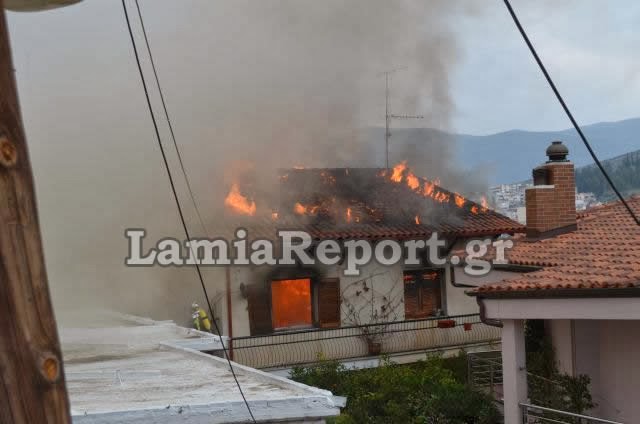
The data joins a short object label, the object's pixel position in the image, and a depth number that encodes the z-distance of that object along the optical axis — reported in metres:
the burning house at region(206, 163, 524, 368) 16.64
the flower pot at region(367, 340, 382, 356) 17.19
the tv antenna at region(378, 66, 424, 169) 22.11
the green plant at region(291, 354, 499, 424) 11.05
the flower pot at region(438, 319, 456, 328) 16.22
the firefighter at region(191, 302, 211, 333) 14.28
